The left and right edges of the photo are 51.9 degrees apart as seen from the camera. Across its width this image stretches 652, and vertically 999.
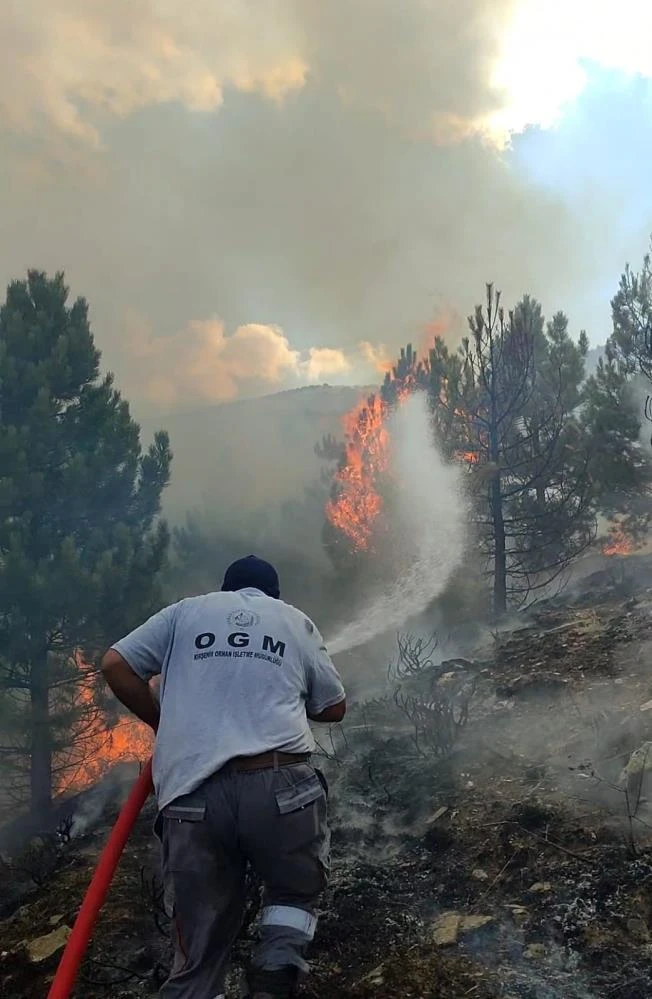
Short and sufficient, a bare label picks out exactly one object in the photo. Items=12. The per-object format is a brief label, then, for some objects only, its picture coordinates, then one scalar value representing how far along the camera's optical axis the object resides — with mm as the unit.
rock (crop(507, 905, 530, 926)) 2947
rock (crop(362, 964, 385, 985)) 2665
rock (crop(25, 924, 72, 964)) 3342
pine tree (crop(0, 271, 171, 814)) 10352
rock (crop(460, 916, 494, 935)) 2967
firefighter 2191
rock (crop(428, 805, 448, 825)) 4152
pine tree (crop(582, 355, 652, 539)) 15062
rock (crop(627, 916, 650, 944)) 2670
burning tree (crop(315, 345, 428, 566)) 23297
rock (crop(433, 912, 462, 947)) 2904
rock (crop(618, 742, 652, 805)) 3748
